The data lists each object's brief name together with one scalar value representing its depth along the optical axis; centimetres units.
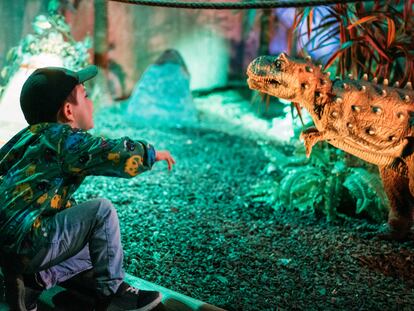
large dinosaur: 277
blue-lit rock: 711
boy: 227
